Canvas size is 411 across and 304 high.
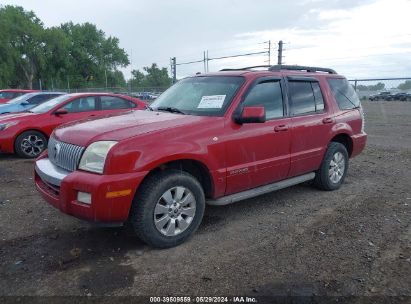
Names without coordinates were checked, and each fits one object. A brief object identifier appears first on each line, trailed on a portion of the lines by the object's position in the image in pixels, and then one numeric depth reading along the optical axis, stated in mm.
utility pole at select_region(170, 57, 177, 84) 24211
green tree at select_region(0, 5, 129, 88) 49341
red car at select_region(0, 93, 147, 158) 8086
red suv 3566
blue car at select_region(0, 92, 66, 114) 11963
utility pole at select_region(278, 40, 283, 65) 17469
